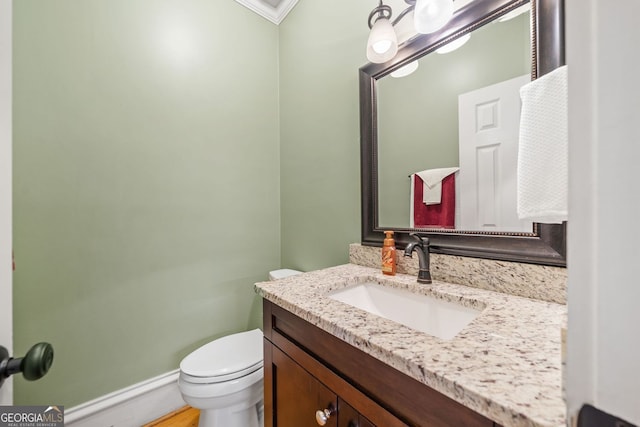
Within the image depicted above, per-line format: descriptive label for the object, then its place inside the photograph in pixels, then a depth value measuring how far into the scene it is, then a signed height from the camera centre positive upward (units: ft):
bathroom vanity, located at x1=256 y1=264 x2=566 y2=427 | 1.13 -0.88
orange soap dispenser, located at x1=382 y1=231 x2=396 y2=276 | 3.22 -0.63
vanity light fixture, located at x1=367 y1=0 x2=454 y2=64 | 2.73 +2.28
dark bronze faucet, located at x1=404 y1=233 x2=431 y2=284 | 2.81 -0.55
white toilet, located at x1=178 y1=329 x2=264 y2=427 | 3.23 -2.39
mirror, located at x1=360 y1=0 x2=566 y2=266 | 2.27 +1.33
